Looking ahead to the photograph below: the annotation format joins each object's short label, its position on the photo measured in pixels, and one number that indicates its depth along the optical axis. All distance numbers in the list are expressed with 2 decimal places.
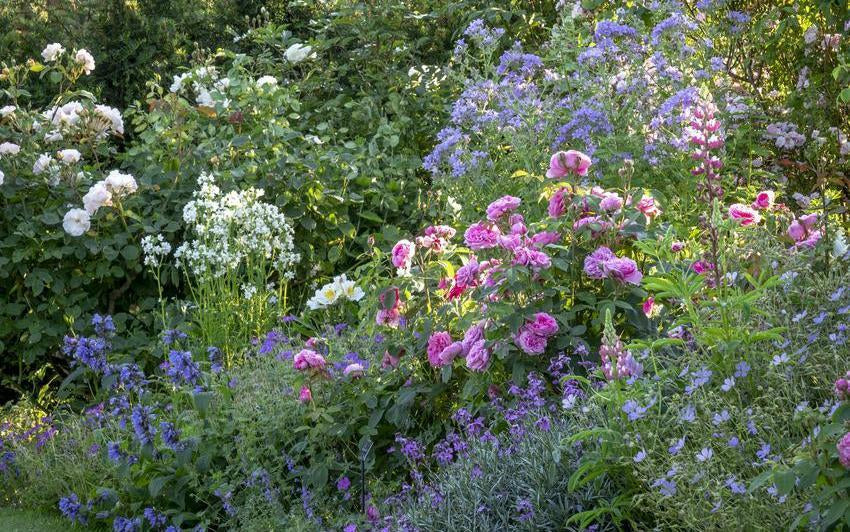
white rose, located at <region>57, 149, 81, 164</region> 5.94
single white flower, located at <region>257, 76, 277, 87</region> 6.67
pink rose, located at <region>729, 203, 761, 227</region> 3.96
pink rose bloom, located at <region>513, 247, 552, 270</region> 3.76
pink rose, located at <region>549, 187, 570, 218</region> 4.06
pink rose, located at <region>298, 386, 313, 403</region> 4.06
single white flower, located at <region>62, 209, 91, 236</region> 5.73
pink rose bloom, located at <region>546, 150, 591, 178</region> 4.04
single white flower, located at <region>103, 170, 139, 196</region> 5.68
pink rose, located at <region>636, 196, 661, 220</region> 4.14
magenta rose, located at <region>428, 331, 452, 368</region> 3.97
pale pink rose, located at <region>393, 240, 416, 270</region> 4.25
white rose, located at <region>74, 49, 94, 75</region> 6.59
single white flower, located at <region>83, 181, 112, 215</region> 5.63
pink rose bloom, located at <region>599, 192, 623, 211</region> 3.96
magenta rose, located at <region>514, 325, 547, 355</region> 3.71
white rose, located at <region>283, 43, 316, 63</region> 7.37
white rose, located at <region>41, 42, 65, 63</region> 6.58
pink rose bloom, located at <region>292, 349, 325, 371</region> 3.96
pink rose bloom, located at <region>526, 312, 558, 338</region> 3.71
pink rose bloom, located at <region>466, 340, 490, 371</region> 3.72
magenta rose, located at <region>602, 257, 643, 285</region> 3.77
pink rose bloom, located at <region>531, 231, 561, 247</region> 3.93
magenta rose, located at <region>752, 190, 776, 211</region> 4.24
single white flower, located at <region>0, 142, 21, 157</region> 5.89
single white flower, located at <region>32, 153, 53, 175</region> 5.96
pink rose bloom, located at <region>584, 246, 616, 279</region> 3.79
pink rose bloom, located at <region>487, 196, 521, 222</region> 4.07
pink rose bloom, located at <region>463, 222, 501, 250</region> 3.92
